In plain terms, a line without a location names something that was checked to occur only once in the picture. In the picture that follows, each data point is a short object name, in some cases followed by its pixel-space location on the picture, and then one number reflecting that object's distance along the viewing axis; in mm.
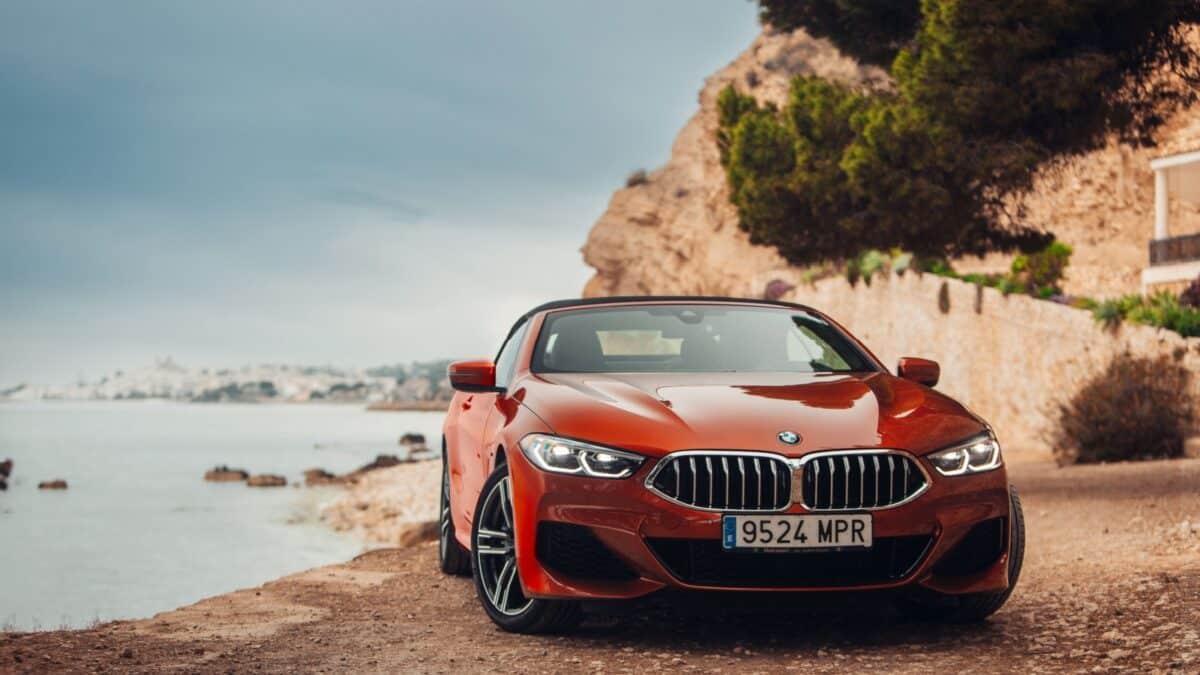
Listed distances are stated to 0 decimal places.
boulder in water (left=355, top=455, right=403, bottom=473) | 53800
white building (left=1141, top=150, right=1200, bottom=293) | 33094
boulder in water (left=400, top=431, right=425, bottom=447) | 87250
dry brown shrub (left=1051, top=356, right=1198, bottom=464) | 18188
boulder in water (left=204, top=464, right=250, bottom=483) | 58250
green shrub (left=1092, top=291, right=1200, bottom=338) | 20922
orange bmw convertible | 5289
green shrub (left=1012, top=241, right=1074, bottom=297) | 36325
